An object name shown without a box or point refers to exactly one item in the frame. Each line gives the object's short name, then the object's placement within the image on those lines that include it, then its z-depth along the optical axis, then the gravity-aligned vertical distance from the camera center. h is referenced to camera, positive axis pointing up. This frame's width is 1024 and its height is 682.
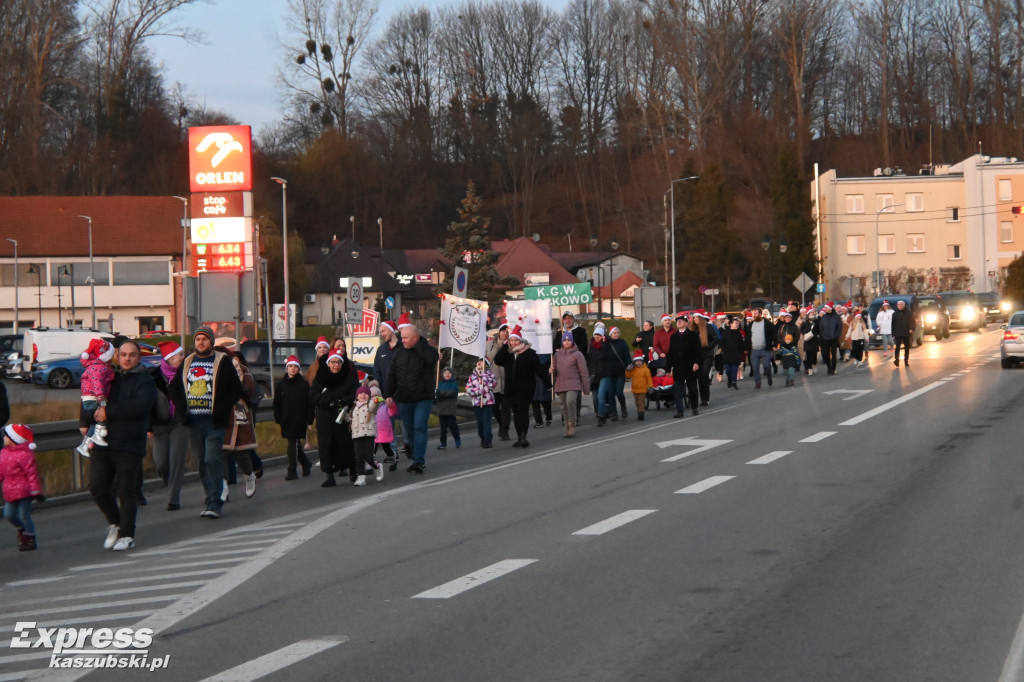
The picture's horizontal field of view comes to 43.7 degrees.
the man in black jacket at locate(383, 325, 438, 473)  16.11 -0.63
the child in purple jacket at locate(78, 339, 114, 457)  10.52 -0.42
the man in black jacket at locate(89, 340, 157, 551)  10.56 -0.90
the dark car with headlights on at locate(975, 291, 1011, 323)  64.25 +0.36
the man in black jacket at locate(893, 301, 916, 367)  33.00 -0.27
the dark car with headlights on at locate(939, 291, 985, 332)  54.59 +0.17
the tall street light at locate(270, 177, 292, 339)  42.34 +0.26
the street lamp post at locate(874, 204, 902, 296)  87.38 +7.32
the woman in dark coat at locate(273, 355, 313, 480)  16.00 -0.94
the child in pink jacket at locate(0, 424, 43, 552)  10.96 -1.19
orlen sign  30.62 +4.12
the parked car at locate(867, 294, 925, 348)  45.33 +0.05
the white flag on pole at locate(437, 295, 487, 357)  22.92 +0.05
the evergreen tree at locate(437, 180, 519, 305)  52.56 +3.19
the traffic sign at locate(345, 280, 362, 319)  28.78 +0.70
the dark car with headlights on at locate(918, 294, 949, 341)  49.31 -0.08
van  45.00 -0.11
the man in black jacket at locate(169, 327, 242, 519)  12.68 -0.62
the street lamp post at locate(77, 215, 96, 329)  75.34 +3.82
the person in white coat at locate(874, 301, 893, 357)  36.91 -0.13
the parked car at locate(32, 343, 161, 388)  44.09 -1.11
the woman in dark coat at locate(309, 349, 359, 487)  14.88 -0.99
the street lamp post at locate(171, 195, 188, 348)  69.43 +6.27
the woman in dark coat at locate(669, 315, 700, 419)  23.03 -0.69
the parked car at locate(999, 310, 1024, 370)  30.56 -0.73
